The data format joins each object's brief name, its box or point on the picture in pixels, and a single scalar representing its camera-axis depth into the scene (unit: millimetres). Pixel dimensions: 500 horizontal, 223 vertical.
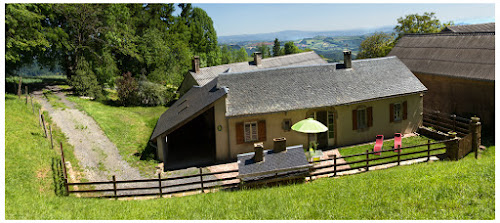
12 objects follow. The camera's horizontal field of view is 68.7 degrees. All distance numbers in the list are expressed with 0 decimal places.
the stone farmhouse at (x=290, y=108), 18144
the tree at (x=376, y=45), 42344
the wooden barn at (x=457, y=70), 21344
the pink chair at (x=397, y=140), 17925
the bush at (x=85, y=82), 29953
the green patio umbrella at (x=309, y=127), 15586
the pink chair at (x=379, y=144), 17942
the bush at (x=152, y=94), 30641
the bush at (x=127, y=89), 29188
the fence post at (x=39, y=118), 19109
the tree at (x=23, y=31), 22938
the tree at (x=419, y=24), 45175
